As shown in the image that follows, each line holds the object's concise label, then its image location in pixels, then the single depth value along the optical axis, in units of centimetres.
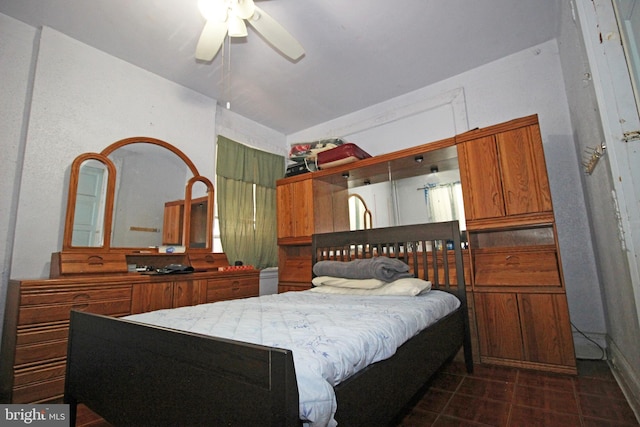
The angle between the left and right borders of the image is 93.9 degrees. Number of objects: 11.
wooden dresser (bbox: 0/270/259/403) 164
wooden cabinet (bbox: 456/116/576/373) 200
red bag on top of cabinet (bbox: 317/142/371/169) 304
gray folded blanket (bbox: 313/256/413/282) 212
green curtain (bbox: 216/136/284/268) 333
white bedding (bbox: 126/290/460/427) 75
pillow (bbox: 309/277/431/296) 192
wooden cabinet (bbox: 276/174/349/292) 327
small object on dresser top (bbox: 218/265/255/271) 285
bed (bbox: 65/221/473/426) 68
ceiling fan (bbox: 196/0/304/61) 166
